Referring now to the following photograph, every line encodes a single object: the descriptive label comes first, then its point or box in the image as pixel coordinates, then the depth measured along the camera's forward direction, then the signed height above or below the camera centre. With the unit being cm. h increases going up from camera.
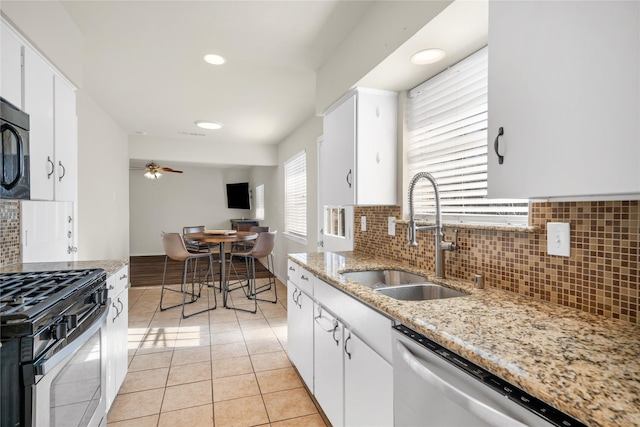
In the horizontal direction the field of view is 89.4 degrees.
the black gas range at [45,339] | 101 -47
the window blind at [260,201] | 765 +21
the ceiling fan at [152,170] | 623 +78
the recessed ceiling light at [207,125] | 452 +121
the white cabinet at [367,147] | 218 +42
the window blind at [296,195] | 475 +23
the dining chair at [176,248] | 400 -48
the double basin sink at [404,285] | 165 -42
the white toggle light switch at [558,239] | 120 -11
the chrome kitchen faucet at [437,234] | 168 -13
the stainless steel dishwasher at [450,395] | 70 -47
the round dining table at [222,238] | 422 -38
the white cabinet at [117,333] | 191 -78
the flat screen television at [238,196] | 849 +37
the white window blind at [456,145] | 164 +37
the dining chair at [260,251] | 422 -55
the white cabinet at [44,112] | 152 +54
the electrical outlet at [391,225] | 231 -12
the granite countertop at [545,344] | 63 -37
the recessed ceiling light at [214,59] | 256 +122
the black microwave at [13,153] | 134 +25
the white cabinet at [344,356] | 126 -72
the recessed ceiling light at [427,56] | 169 +82
